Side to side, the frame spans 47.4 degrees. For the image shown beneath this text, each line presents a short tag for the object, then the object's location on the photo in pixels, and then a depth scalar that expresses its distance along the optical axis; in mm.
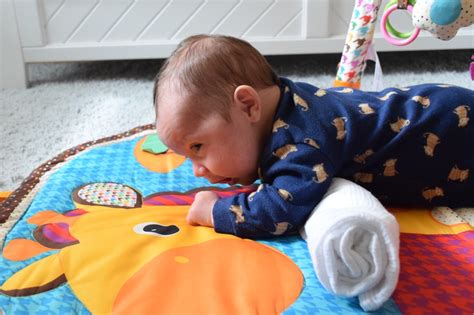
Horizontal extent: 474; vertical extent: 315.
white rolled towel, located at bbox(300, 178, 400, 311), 549
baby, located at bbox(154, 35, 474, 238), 695
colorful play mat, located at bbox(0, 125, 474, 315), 595
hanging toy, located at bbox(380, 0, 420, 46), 925
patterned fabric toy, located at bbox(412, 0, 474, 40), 804
